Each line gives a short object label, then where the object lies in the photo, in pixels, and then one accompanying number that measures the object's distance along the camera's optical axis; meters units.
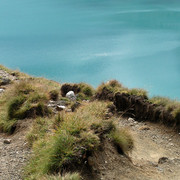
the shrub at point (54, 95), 13.46
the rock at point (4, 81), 17.73
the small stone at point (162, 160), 9.17
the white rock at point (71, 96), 14.65
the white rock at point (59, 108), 11.44
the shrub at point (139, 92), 13.34
